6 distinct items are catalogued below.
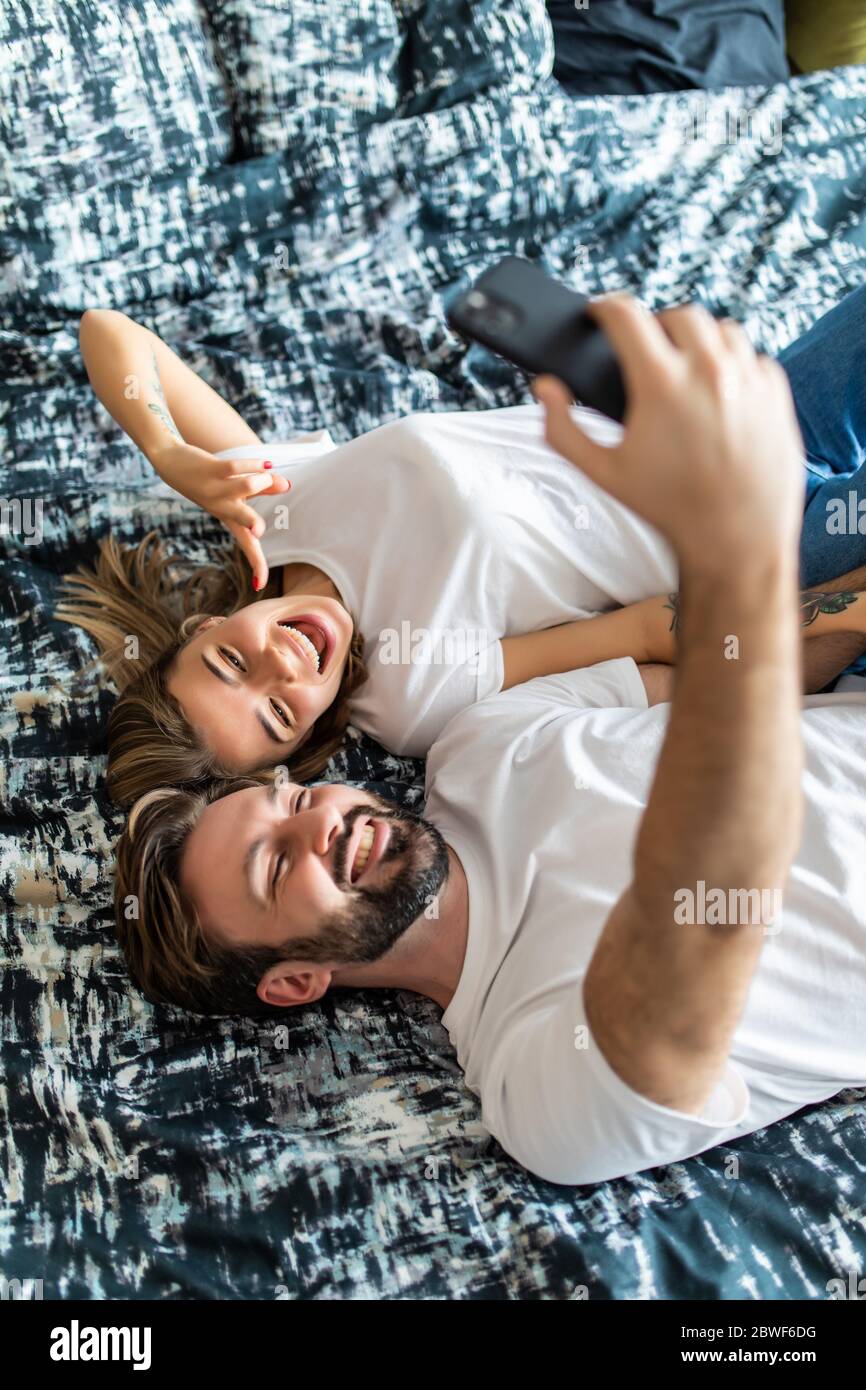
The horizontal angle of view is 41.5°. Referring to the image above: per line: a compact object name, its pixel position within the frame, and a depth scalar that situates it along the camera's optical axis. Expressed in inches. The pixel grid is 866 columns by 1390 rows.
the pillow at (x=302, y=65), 75.2
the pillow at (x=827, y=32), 92.1
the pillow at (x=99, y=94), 70.6
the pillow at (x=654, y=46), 85.8
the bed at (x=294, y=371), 45.1
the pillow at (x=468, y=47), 78.4
